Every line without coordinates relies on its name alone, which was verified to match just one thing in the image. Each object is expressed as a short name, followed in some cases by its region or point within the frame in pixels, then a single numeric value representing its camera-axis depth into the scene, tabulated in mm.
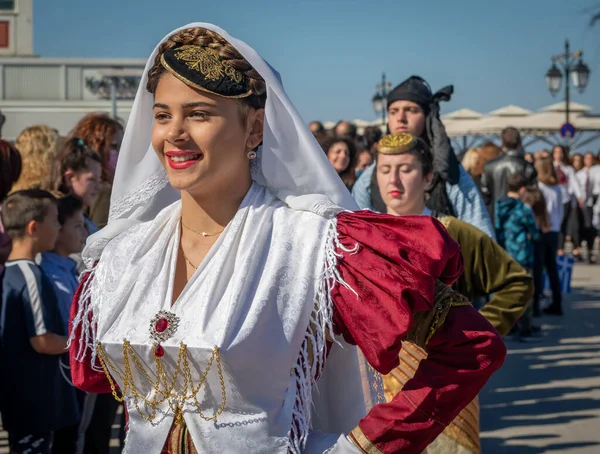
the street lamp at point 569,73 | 20391
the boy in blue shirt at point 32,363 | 4422
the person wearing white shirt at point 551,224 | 11531
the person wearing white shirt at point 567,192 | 16531
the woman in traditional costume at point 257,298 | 2375
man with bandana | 5328
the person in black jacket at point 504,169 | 10430
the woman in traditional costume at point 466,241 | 4305
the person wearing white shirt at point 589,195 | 17406
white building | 37812
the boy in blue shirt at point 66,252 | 4648
